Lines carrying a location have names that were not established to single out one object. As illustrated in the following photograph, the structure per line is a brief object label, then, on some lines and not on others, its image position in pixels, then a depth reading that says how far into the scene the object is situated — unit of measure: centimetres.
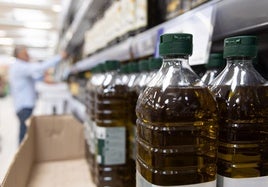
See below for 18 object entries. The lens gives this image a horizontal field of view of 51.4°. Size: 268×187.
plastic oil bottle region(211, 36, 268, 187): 54
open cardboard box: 122
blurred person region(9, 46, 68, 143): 392
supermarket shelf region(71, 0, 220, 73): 67
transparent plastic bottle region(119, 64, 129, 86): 114
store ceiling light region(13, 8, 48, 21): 707
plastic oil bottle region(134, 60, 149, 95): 95
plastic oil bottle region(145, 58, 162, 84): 78
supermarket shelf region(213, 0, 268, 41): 52
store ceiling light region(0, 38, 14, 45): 1335
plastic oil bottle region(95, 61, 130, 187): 95
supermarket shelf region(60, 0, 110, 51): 268
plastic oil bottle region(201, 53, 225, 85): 69
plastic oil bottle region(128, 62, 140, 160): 93
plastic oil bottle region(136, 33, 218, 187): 54
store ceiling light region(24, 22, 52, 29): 904
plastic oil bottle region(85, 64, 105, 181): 118
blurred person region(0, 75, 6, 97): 1457
